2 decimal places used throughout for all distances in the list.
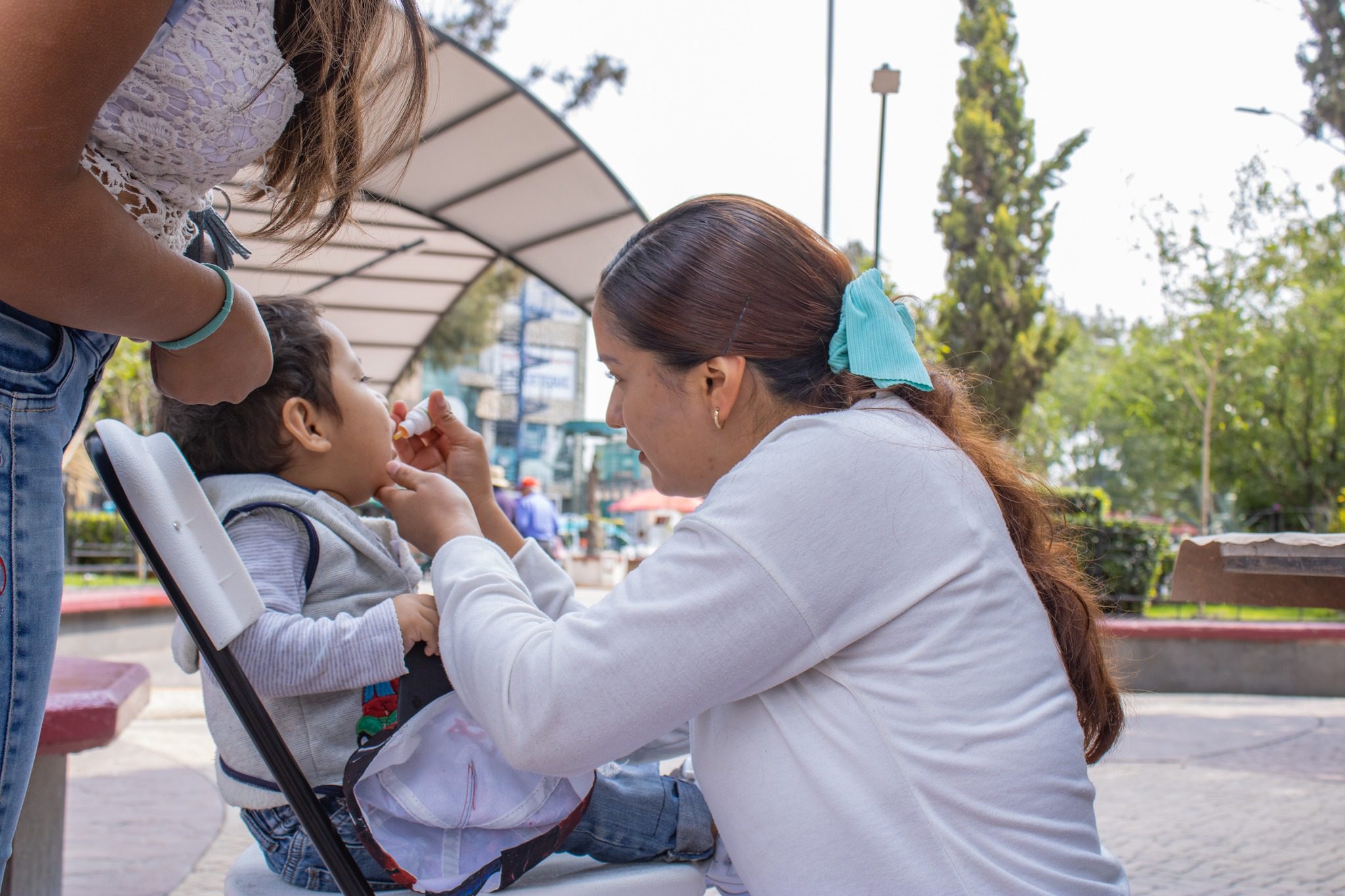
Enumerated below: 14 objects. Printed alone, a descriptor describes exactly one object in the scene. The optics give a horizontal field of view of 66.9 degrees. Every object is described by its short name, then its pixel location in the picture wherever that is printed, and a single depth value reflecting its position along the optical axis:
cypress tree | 15.83
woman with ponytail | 1.07
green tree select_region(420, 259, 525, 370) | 22.27
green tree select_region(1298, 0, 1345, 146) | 14.88
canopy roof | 6.22
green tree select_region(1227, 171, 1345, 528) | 20.36
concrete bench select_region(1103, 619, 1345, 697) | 7.30
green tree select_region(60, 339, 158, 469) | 11.04
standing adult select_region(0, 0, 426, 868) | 0.80
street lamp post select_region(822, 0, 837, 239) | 8.78
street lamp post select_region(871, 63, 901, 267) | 8.63
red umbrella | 24.39
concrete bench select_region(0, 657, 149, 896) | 1.81
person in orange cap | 10.91
